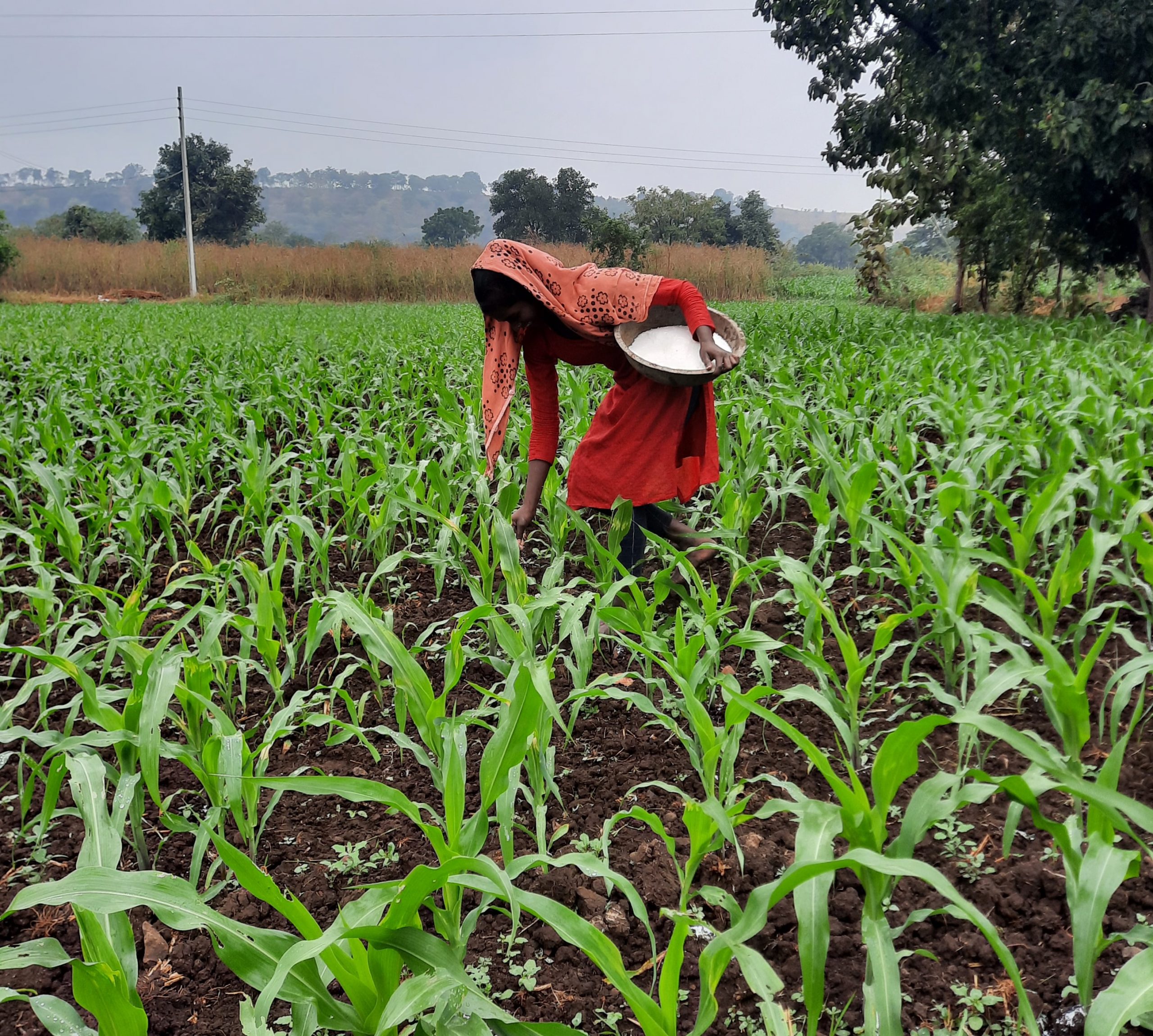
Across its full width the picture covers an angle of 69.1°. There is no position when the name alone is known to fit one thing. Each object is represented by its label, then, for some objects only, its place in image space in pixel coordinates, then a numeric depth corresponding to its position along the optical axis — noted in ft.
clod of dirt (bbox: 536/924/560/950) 5.24
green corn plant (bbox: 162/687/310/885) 5.43
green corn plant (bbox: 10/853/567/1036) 3.38
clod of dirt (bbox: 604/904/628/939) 5.28
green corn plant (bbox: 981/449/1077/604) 7.69
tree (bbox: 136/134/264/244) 123.13
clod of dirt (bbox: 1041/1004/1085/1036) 4.21
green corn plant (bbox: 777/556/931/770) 5.84
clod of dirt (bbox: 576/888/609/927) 5.38
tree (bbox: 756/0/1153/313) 26.68
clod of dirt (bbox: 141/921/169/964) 5.25
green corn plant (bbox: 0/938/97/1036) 3.59
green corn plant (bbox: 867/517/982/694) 6.52
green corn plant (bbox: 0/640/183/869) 5.48
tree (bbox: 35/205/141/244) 131.64
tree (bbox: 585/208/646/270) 88.43
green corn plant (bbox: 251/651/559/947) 4.12
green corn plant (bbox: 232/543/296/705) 7.41
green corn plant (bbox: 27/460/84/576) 10.12
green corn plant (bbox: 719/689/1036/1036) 3.24
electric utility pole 89.15
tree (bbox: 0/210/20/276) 88.15
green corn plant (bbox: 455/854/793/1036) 3.34
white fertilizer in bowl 9.20
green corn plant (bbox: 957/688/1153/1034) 3.41
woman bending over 8.98
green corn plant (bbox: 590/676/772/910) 4.52
